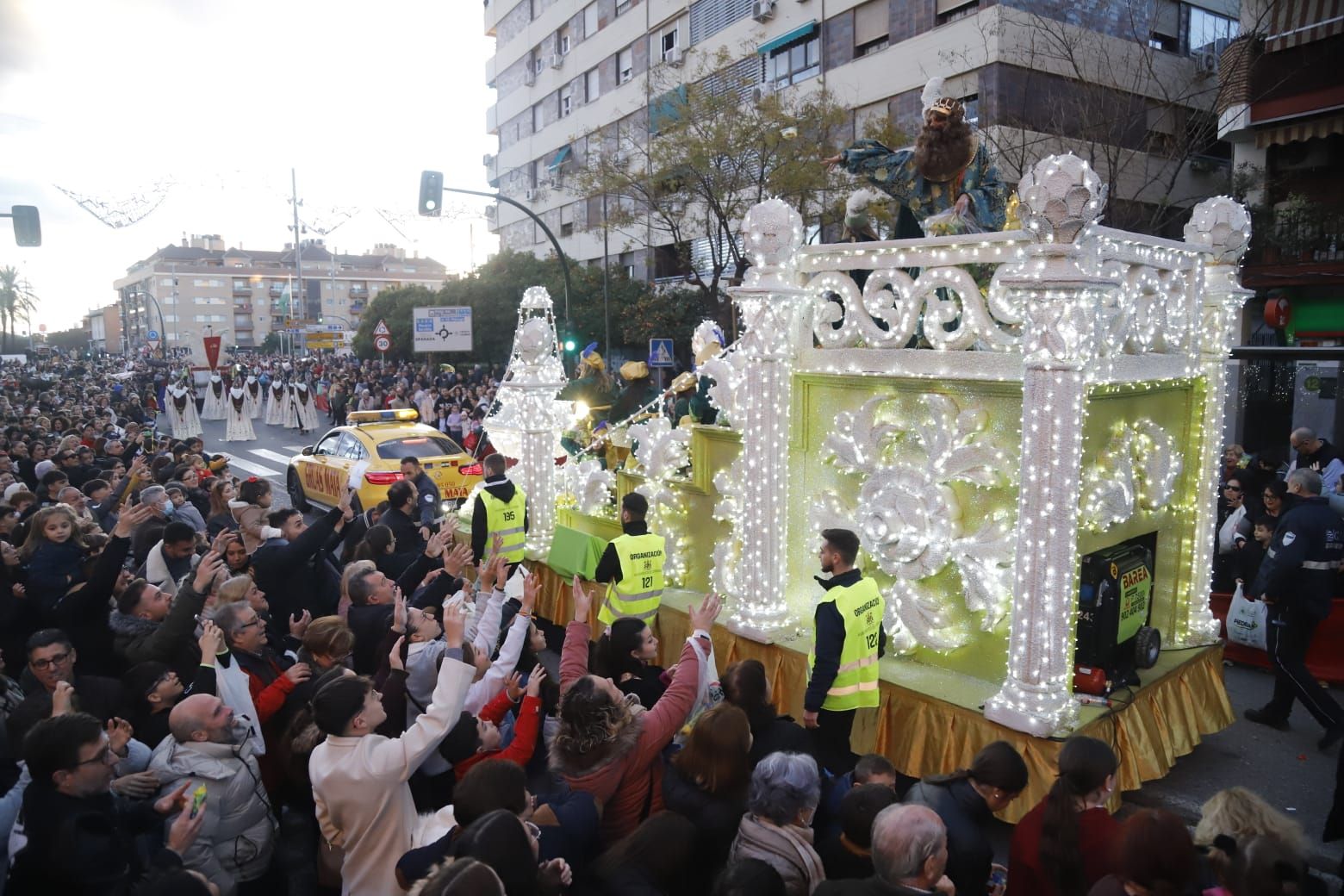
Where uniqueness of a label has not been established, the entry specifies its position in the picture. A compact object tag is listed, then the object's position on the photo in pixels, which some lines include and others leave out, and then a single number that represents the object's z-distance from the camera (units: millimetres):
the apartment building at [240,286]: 116312
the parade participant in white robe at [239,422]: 24594
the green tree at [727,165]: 20172
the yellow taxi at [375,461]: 13180
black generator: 5363
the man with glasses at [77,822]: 3033
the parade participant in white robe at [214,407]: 31109
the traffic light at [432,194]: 18172
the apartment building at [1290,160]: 16969
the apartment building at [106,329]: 148500
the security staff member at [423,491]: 9742
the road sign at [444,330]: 31391
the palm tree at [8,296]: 93812
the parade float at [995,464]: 4875
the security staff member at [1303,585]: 6172
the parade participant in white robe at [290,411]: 28134
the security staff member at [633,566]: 6359
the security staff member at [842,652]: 4855
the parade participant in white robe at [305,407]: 26656
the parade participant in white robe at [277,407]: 29016
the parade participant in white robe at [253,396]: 27688
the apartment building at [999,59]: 19516
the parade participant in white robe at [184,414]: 25266
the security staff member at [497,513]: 7969
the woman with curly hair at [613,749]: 3588
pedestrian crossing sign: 19378
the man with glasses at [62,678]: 4121
